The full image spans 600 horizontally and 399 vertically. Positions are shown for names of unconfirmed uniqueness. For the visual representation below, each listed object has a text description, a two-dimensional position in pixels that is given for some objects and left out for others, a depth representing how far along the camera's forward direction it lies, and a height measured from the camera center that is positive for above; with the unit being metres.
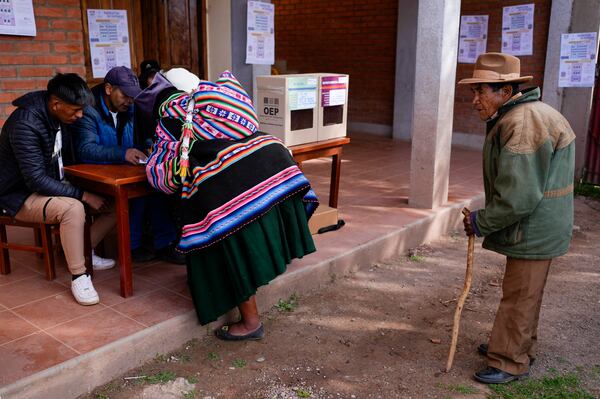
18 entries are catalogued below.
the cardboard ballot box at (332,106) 5.00 -0.38
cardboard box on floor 5.05 -1.36
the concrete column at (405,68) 9.82 -0.08
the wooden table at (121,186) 3.46 -0.77
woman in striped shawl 3.27 -0.72
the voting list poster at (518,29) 8.46 +0.52
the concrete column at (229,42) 6.19 +0.22
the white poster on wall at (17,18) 4.86 +0.36
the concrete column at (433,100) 5.48 -0.35
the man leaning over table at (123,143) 3.85 -0.57
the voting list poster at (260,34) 6.22 +0.31
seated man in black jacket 3.44 -0.66
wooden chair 3.74 -1.22
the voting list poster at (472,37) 9.27 +0.43
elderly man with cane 2.90 -0.67
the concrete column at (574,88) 7.61 -0.26
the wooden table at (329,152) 4.86 -0.77
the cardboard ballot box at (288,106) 4.65 -0.35
